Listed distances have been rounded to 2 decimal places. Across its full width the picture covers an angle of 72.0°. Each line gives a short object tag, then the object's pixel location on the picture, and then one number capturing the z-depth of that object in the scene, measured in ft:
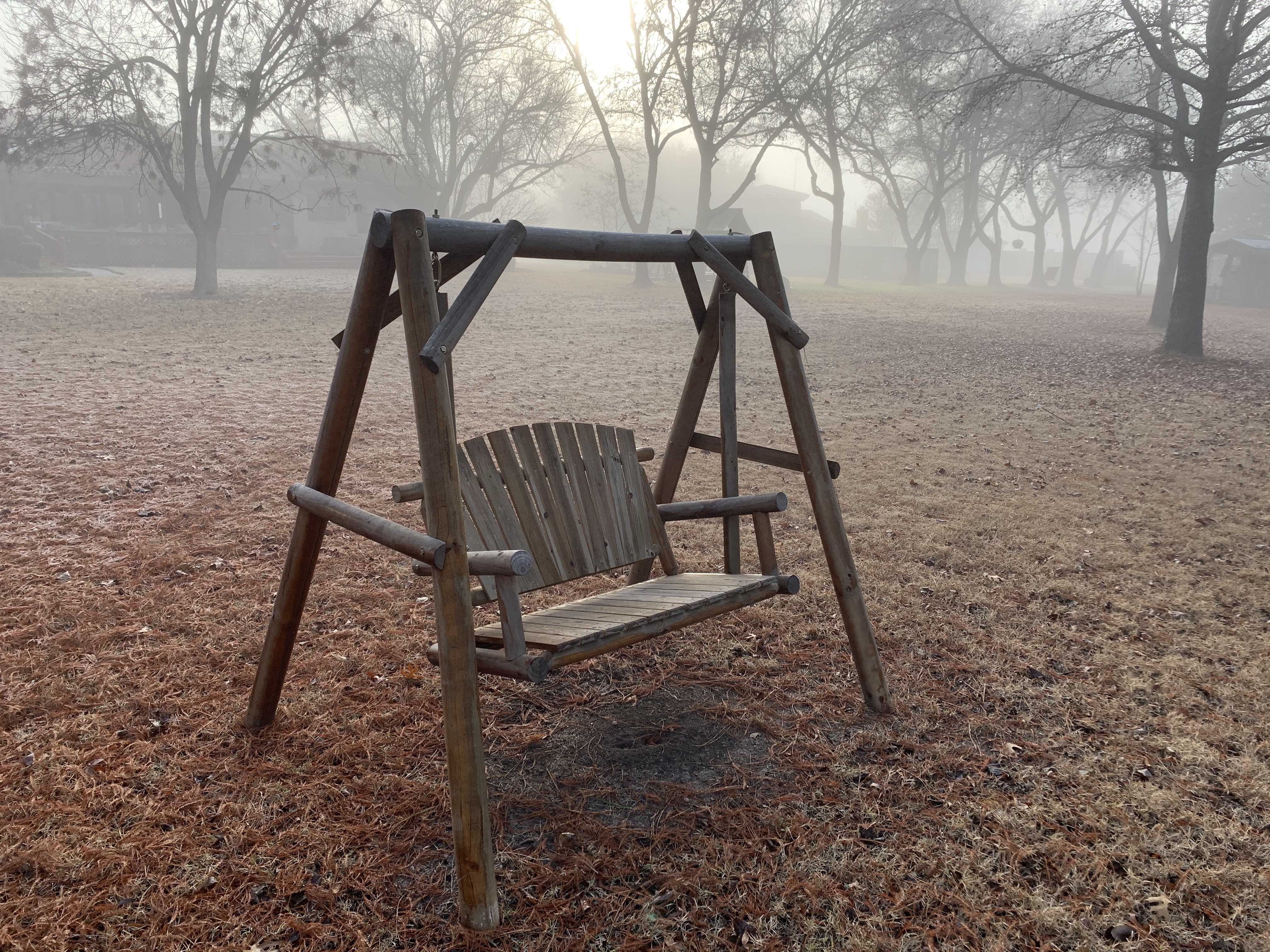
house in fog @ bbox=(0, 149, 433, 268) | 112.06
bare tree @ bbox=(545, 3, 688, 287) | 91.45
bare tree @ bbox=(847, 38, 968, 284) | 72.33
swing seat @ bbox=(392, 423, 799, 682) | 8.57
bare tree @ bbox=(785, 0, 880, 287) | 89.71
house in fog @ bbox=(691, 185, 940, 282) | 190.80
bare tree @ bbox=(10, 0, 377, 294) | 61.36
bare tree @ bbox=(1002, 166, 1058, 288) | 155.74
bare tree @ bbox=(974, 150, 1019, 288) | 148.46
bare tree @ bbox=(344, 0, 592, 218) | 104.22
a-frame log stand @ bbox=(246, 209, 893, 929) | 7.56
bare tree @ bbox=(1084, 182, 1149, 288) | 176.14
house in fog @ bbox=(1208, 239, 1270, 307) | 112.06
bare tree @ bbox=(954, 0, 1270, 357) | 46.16
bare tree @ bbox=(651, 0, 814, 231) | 85.56
